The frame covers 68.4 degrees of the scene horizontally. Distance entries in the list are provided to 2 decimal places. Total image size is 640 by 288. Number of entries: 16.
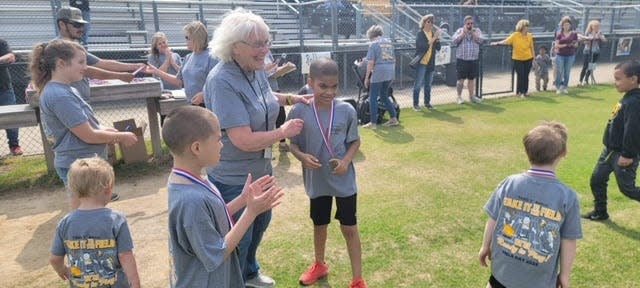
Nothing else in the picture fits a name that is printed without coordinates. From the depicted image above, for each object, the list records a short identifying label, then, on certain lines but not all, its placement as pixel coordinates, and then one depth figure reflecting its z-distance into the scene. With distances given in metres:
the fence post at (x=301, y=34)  12.69
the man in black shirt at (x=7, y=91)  7.41
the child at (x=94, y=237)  2.55
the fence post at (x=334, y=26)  11.67
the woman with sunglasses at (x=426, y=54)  10.56
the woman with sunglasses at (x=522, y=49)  11.68
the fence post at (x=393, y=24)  13.73
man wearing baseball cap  4.78
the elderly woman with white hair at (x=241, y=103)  2.70
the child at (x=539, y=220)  2.46
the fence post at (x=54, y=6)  10.39
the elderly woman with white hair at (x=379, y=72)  8.89
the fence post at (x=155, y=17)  11.74
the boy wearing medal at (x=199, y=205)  2.00
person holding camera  10.99
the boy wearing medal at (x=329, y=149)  3.16
